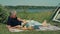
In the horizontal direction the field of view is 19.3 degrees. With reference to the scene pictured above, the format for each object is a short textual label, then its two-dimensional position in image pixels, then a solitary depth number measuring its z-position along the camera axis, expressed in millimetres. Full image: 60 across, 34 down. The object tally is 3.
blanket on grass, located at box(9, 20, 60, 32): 3448
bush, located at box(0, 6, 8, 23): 3885
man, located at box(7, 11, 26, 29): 3605
